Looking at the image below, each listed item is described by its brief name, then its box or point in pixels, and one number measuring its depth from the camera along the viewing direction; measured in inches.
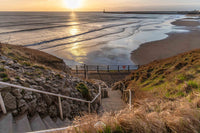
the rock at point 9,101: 132.3
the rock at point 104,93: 360.4
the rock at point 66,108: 189.3
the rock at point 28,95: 153.2
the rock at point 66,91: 215.2
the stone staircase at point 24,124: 113.0
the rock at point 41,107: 160.2
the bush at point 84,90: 259.1
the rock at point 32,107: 147.9
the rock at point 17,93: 145.2
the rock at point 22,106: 139.4
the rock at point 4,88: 135.7
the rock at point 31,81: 192.3
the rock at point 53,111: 171.4
